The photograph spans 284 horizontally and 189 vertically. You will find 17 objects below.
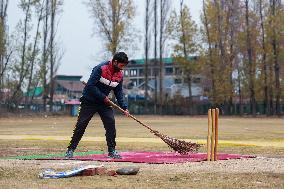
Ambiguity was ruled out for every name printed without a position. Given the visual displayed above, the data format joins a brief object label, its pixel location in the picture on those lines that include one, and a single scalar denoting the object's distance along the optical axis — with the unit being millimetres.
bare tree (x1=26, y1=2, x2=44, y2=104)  67875
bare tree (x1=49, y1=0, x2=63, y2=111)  70000
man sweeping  11781
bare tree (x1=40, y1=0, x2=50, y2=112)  69250
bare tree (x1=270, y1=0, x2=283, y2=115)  64812
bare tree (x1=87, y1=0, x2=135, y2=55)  71438
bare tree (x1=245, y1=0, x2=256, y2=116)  67750
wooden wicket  11078
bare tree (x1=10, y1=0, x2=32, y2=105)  66938
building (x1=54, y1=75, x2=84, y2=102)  130250
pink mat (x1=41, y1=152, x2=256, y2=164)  11012
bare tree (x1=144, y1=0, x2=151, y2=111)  75312
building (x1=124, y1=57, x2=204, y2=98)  75188
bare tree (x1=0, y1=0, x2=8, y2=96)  60594
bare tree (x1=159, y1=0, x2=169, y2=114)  74938
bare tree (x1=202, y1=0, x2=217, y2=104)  70125
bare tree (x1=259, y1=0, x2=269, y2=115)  66750
